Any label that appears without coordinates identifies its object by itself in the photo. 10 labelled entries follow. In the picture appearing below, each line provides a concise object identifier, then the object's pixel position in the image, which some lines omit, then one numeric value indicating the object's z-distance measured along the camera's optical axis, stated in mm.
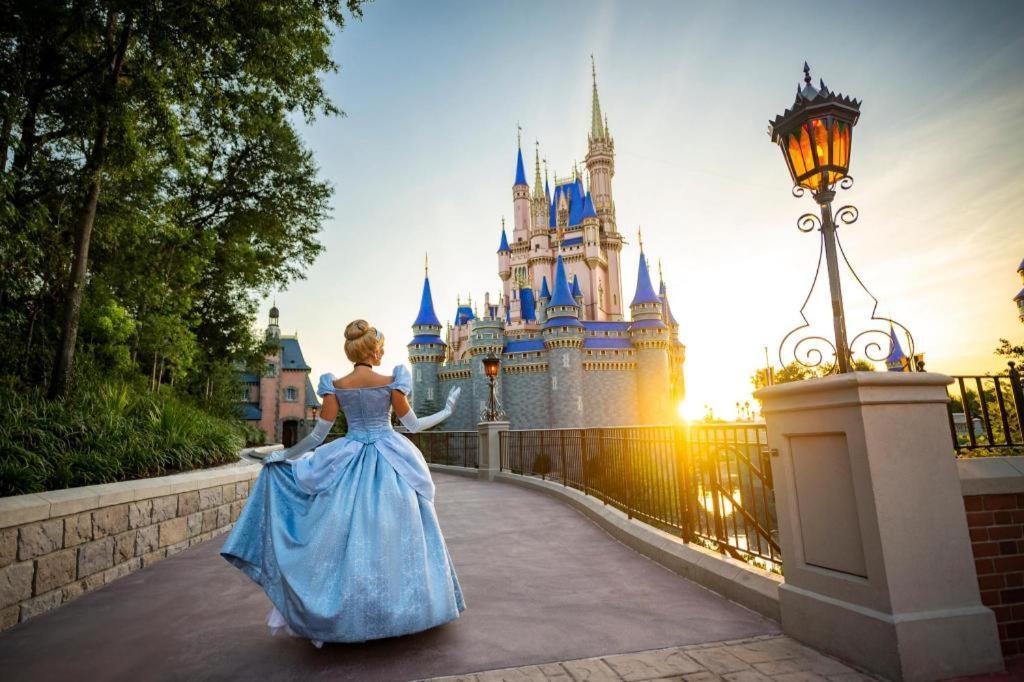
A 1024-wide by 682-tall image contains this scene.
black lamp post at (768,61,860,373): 3328
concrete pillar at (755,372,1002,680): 2533
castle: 44312
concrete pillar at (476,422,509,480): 14188
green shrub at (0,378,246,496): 4641
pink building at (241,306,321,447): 50969
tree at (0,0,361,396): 8383
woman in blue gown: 2965
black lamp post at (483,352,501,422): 14391
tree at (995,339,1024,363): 22422
